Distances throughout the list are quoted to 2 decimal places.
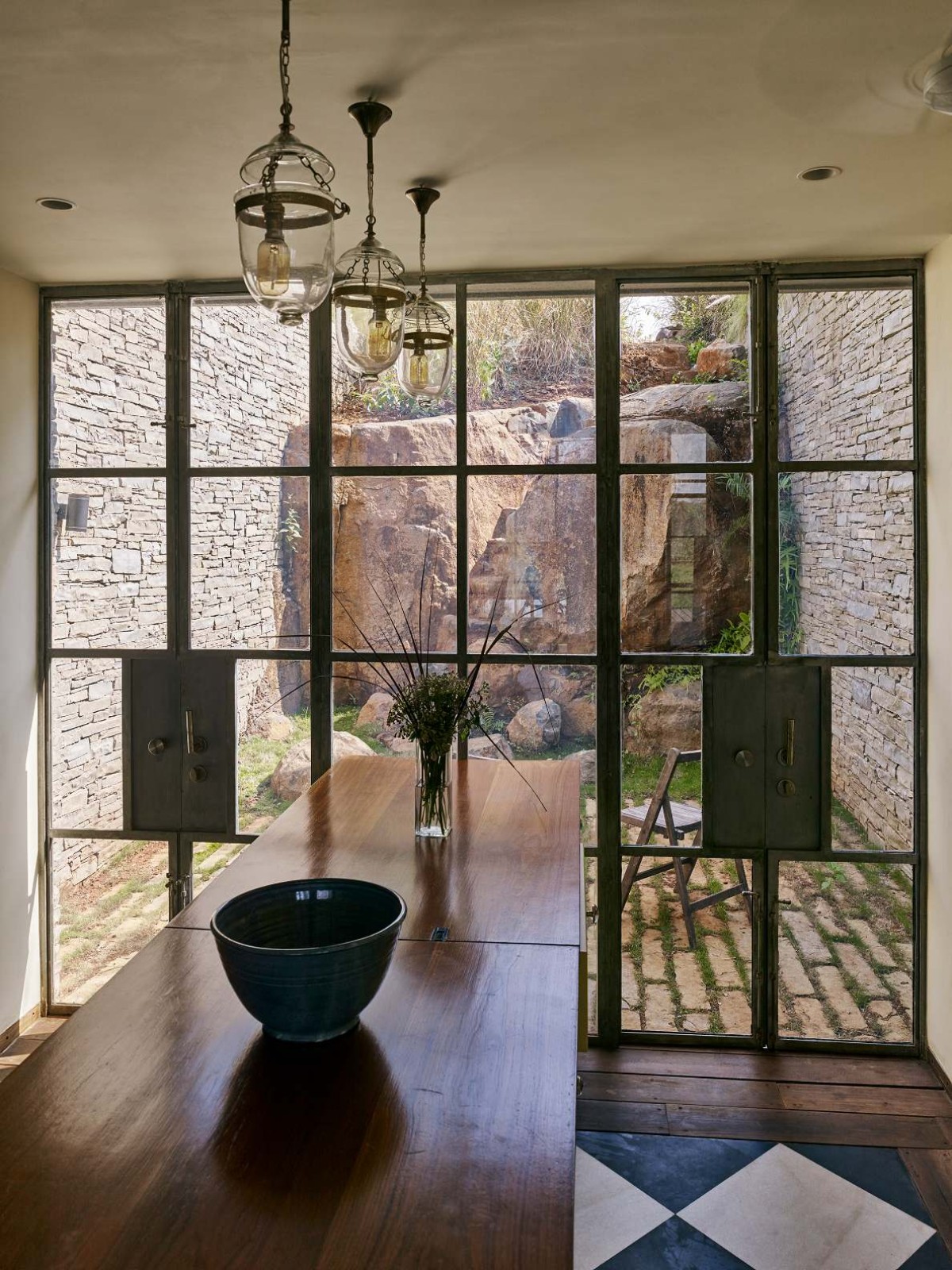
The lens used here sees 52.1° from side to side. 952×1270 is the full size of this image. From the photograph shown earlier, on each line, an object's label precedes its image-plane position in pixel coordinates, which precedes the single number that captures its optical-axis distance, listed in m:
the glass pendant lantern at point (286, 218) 1.49
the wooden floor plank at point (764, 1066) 3.22
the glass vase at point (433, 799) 2.34
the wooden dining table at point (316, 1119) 0.99
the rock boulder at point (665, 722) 3.46
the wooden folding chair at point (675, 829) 3.45
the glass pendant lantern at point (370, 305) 2.02
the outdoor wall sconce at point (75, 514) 3.63
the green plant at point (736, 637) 3.42
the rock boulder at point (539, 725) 3.50
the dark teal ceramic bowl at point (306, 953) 1.30
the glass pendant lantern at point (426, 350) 2.34
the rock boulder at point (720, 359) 3.39
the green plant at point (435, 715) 2.32
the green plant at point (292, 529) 3.57
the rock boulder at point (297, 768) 3.60
